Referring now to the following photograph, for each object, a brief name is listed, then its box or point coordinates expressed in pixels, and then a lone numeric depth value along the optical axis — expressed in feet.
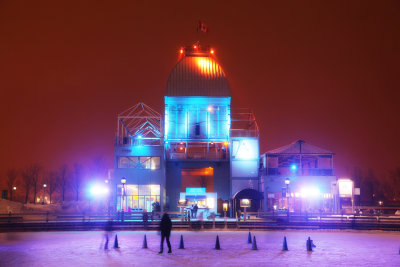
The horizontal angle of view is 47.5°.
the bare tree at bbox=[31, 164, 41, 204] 370.28
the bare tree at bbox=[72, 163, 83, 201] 360.69
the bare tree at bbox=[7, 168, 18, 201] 391.04
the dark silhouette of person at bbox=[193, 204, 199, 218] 164.79
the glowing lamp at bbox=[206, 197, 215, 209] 199.93
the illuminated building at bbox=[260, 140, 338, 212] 197.98
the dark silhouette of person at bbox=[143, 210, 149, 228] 120.05
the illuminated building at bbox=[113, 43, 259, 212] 196.95
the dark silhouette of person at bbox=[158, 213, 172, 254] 66.54
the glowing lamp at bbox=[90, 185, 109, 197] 218.96
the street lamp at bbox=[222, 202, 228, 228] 190.53
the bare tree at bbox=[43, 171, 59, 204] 384.23
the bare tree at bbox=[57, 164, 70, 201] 365.90
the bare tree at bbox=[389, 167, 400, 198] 403.54
